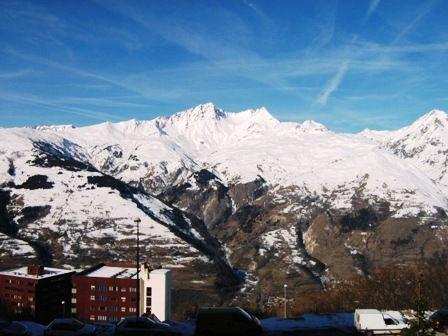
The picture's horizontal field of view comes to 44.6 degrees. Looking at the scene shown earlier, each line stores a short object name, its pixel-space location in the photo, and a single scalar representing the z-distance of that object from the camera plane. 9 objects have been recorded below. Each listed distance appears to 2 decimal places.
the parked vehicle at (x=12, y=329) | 33.56
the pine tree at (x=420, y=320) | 27.00
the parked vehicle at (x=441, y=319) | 34.97
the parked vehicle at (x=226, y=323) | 33.19
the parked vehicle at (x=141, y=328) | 34.17
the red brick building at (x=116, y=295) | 152.12
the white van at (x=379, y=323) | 35.72
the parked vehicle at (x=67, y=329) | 33.31
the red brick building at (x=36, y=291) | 146.12
